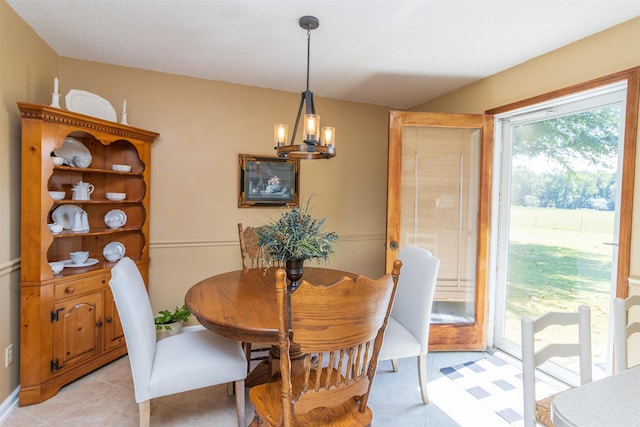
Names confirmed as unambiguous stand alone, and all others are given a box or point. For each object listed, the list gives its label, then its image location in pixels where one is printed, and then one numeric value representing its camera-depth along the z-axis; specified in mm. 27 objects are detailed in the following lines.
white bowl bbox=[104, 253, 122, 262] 2762
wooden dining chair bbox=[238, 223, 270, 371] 2873
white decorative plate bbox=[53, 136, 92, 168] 2574
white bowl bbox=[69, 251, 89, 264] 2537
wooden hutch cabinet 2109
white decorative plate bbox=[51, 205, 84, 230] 2543
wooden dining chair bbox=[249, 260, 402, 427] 1182
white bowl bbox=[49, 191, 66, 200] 2320
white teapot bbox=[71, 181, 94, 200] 2553
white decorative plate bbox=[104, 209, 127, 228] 2830
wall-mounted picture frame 3451
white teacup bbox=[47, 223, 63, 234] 2303
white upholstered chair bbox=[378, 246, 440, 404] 2080
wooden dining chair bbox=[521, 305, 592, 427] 1117
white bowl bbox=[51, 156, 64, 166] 2246
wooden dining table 1527
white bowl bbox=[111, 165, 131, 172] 2725
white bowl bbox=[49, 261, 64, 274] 2338
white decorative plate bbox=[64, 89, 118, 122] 2529
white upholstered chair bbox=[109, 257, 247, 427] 1569
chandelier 1996
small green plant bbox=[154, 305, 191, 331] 2906
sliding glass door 2270
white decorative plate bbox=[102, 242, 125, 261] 2770
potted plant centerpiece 1976
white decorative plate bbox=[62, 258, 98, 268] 2535
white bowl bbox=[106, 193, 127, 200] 2705
